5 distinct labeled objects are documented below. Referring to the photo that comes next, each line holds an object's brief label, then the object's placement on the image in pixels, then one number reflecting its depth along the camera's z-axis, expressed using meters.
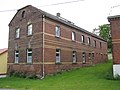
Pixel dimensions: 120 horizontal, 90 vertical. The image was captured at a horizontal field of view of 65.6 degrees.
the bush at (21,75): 11.07
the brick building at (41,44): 11.26
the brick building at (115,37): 9.48
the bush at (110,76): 8.81
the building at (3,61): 16.56
